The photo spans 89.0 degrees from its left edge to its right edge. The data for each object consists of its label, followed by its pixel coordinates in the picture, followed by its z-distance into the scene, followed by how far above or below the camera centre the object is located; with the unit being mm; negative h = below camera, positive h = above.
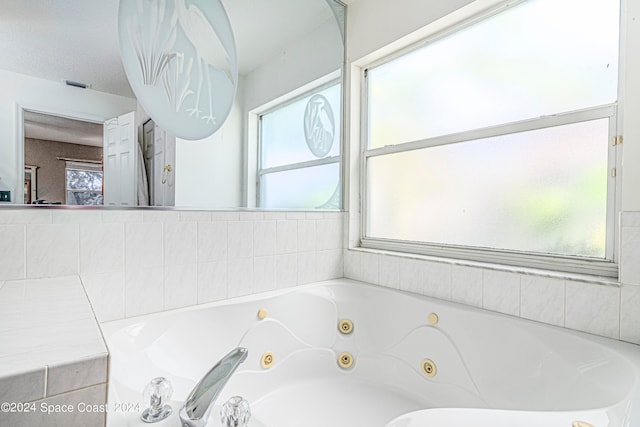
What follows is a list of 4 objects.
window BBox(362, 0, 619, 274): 1268 +329
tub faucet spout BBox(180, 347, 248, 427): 654 -393
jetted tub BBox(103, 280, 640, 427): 949 -602
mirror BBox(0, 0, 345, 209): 1156 +559
